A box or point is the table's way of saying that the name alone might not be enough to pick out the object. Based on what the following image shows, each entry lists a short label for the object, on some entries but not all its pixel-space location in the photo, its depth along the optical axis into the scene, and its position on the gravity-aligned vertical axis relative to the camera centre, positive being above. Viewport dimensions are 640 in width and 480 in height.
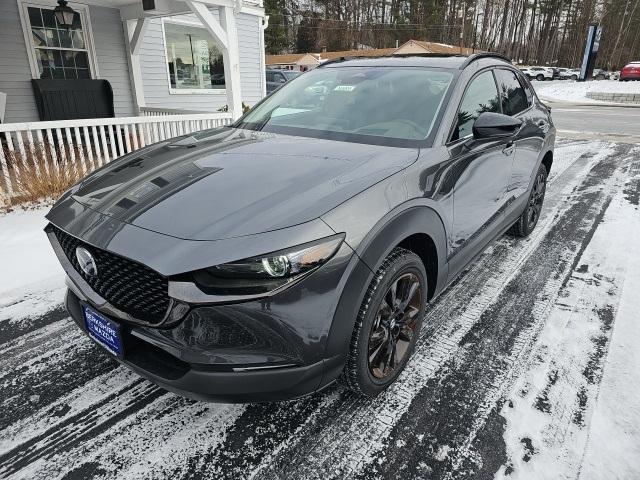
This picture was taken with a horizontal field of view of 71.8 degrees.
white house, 6.50 -0.21
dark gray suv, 1.61 -0.69
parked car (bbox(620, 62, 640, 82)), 33.56 -1.10
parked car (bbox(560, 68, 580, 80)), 45.66 -1.76
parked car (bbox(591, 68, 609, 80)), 45.94 -1.81
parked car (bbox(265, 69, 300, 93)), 16.73 -0.85
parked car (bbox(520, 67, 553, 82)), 45.69 -1.73
